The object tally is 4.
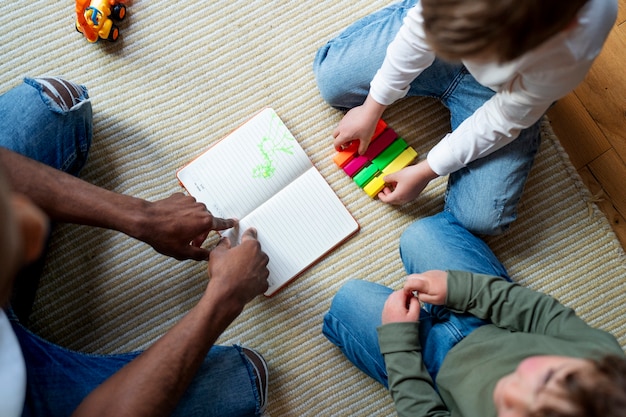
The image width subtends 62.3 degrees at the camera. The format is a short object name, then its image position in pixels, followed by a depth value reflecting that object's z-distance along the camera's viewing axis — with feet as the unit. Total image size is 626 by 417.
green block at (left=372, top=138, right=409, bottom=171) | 3.19
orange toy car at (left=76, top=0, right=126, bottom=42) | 3.11
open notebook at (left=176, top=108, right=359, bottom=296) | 3.11
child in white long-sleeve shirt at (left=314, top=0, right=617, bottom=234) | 1.81
